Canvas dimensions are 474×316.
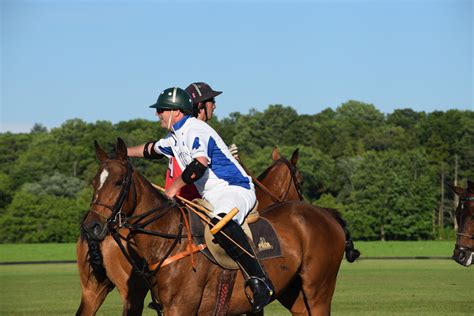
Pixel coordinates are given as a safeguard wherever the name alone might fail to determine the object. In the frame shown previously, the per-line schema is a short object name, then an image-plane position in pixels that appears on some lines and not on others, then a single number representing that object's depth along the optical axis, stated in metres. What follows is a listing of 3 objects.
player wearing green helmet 18.33
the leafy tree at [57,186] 190.50
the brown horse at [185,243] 17.28
